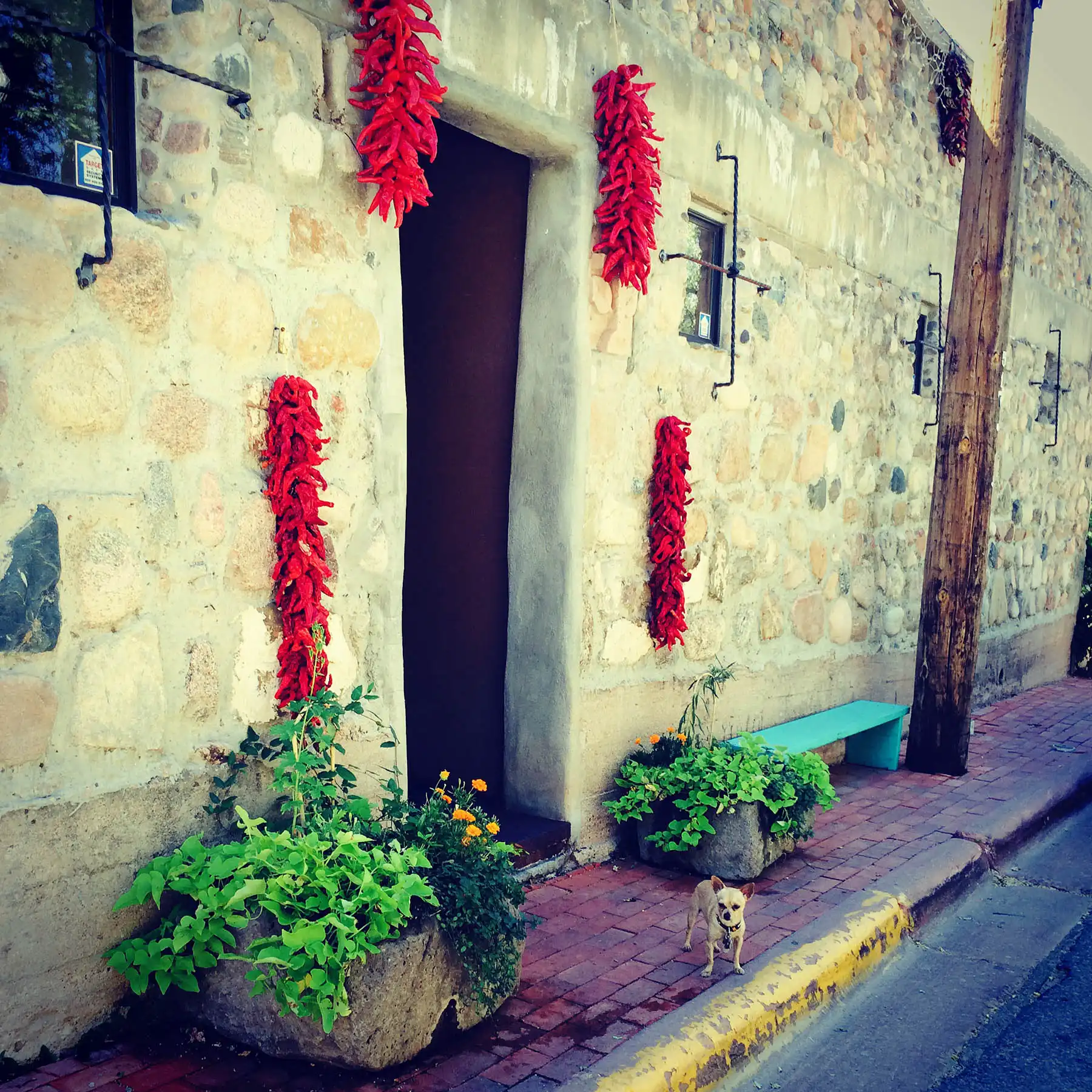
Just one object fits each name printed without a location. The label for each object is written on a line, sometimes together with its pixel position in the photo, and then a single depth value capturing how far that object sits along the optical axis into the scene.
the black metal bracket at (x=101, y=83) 2.68
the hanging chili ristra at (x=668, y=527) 4.82
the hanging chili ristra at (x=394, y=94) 3.30
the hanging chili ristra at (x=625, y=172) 4.34
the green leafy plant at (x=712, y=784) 4.47
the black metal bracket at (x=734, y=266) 5.17
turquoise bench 5.62
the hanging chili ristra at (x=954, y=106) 7.50
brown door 4.55
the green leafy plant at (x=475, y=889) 3.02
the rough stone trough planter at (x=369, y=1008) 2.77
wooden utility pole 6.24
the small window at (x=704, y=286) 5.12
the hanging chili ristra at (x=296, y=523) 3.22
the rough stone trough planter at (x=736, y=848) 4.45
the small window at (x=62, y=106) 2.72
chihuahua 3.46
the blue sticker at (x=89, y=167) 2.83
